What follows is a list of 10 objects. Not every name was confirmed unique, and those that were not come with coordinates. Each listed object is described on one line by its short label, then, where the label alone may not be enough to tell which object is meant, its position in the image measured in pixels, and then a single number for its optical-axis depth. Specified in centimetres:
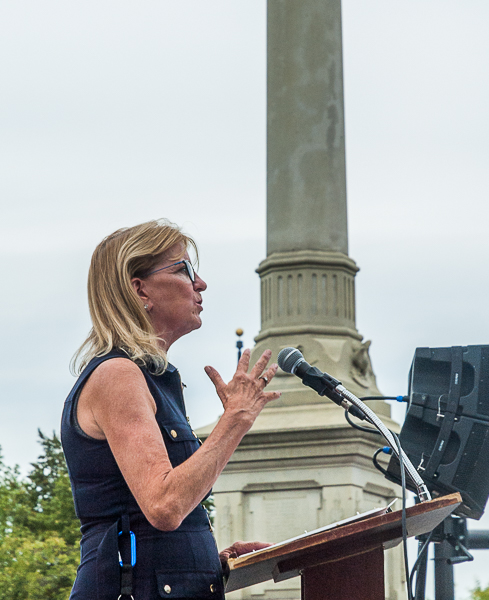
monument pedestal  1714
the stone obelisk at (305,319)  1729
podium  501
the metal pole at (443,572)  919
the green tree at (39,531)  2988
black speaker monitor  824
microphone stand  619
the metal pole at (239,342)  1844
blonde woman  487
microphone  633
